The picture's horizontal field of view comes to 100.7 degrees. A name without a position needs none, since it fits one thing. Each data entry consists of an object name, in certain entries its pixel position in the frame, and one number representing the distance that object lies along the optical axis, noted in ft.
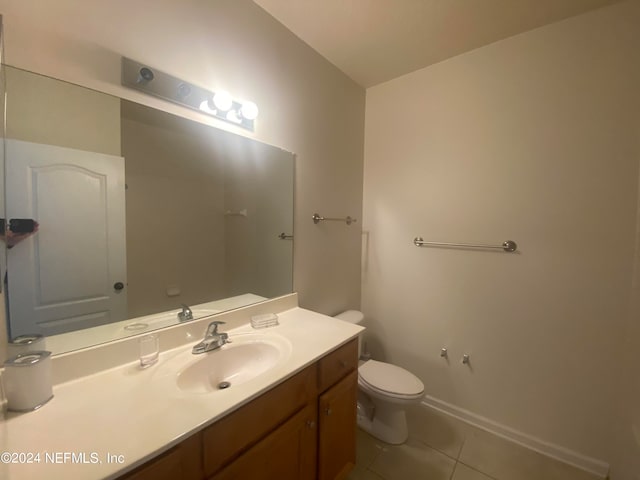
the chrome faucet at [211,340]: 3.56
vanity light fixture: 3.29
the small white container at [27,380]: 2.27
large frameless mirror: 2.70
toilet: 5.15
